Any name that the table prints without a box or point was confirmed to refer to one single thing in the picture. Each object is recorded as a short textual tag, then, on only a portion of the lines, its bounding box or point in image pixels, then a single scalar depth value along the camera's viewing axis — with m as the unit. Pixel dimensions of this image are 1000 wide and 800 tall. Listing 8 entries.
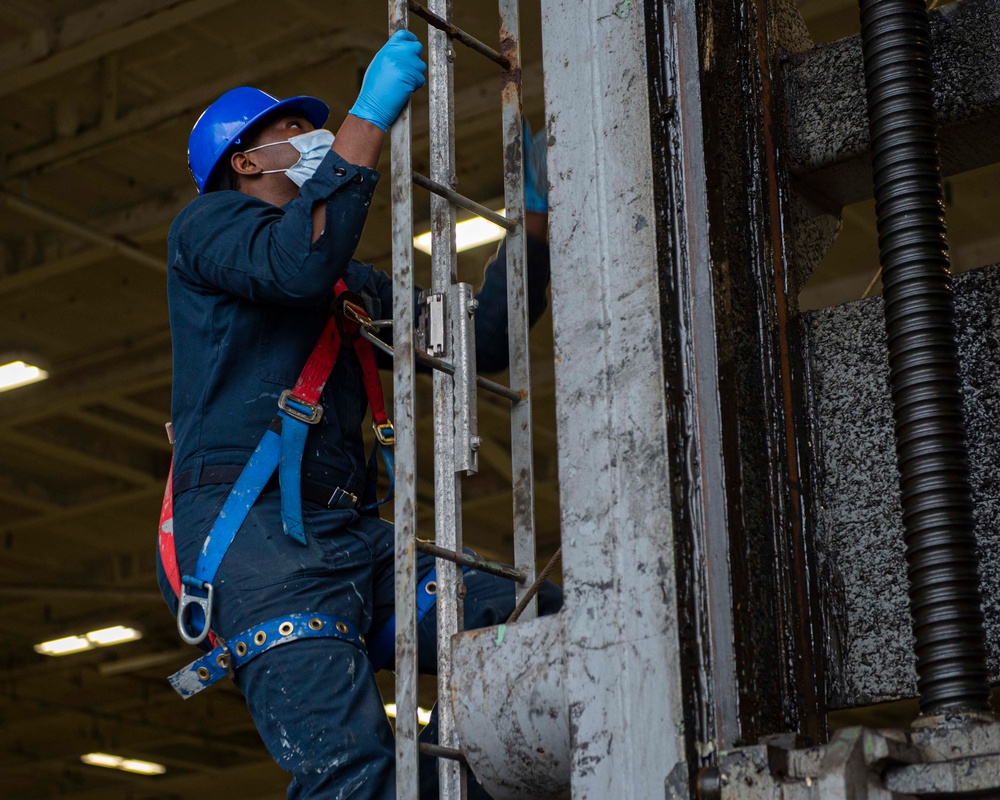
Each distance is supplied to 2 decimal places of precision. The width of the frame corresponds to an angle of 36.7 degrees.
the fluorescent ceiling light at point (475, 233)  11.24
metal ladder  2.94
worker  3.26
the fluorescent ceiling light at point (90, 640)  17.89
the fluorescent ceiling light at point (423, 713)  18.22
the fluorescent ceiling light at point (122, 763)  21.95
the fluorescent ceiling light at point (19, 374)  12.91
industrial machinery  2.52
